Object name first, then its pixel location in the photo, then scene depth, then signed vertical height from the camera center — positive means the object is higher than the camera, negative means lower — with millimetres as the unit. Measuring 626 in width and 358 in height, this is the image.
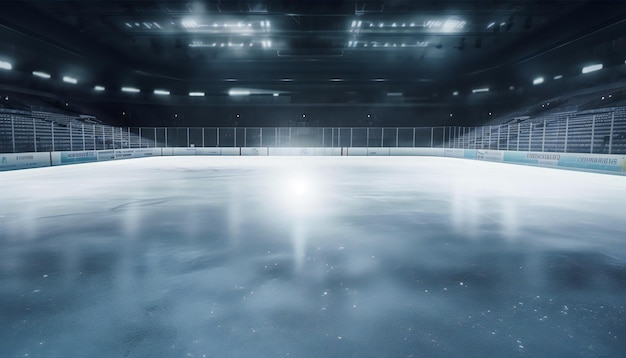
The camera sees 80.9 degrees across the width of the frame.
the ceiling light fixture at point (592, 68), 24188 +5298
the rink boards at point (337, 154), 15562 -662
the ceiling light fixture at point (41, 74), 25859 +4868
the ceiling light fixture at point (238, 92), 35906 +5048
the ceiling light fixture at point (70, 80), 28577 +4936
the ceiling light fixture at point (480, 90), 33506 +5162
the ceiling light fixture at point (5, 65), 23266 +4896
